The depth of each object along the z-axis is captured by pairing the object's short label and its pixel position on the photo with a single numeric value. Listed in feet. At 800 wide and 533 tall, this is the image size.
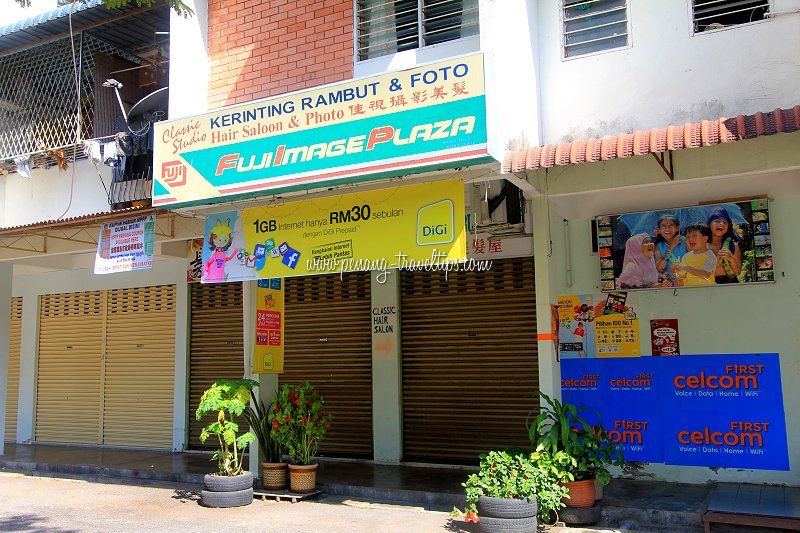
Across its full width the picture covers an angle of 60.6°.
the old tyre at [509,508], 22.09
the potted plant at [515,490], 22.13
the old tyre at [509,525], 21.98
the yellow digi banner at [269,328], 30.73
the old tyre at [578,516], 23.44
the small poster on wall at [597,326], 30.14
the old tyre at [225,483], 28.04
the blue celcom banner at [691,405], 27.27
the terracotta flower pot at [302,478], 29.07
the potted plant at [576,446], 23.57
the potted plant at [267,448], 29.63
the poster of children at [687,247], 27.66
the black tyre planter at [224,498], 27.86
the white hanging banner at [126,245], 31.76
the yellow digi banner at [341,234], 24.13
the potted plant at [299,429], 29.12
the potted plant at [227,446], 28.02
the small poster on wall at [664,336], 29.27
